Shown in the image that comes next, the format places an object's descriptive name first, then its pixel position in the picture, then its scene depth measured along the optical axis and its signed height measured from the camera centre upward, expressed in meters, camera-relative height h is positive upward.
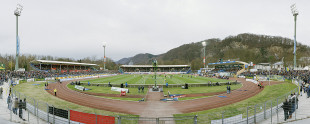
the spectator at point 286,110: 10.42 -3.56
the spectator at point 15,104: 11.56 -3.46
